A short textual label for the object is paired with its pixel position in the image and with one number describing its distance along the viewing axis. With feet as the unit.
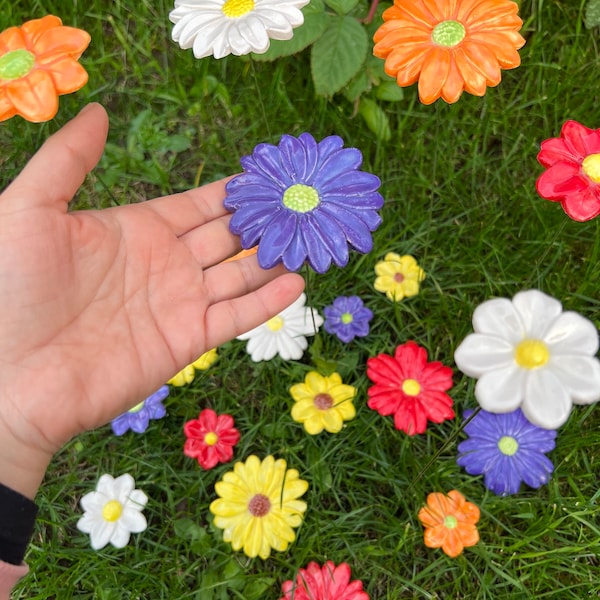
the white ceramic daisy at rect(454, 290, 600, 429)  1.01
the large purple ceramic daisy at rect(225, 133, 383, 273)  1.23
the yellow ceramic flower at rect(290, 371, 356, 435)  1.52
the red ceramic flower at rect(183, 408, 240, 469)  1.55
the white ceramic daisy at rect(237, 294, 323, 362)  1.63
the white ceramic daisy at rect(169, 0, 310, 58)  1.23
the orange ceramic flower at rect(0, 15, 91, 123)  1.16
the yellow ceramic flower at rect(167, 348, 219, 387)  1.63
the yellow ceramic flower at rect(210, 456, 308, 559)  1.44
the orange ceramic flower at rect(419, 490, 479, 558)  1.42
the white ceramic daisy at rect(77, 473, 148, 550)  1.50
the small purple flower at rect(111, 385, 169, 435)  1.57
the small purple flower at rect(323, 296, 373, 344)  1.65
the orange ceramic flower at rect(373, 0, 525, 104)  1.23
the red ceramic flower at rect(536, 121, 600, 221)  1.19
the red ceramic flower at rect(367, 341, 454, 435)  1.50
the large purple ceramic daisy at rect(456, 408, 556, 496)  1.48
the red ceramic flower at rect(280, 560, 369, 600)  1.39
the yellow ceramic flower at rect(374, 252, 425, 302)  1.69
